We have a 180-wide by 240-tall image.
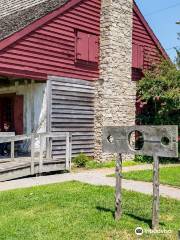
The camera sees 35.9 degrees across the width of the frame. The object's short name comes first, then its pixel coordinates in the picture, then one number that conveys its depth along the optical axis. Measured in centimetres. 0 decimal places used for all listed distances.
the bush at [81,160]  1033
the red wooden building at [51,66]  963
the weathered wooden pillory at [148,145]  445
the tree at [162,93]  1157
